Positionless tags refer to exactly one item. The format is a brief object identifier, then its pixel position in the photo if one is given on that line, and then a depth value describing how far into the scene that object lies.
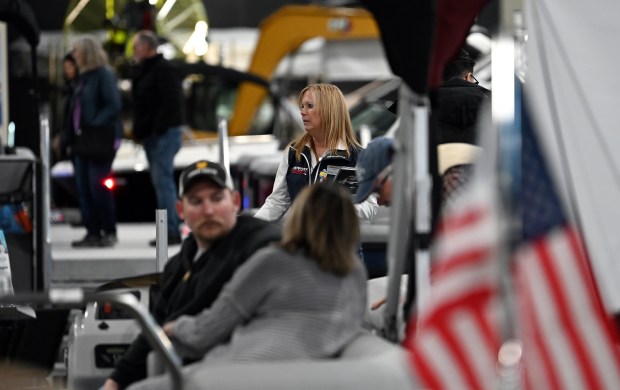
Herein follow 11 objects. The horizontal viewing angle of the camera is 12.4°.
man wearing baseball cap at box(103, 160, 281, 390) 11.07
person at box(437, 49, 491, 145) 14.57
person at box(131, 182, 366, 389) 10.15
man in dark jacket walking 23.73
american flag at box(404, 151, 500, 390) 9.19
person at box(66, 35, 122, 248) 23.65
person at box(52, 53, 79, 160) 24.50
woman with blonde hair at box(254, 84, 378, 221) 14.99
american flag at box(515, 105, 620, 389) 9.52
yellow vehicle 43.58
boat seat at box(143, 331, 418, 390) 9.57
